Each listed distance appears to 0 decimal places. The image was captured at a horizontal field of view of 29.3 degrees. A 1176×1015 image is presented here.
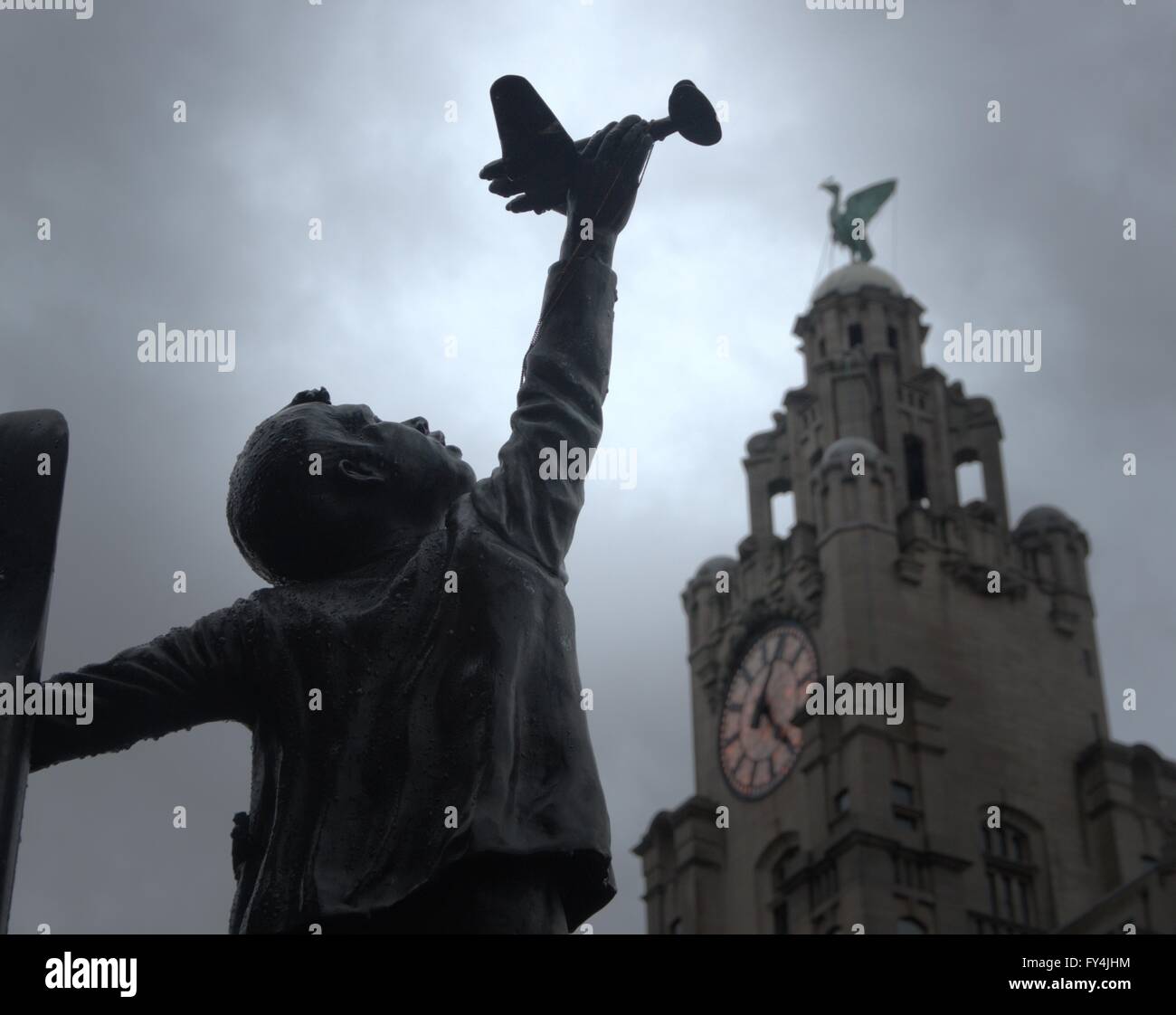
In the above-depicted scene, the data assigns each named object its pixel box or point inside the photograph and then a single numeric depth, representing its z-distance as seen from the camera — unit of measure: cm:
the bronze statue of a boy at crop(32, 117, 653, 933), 471
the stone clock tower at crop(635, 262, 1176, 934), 5900
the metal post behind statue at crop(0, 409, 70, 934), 456
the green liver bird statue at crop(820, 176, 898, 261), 7731
